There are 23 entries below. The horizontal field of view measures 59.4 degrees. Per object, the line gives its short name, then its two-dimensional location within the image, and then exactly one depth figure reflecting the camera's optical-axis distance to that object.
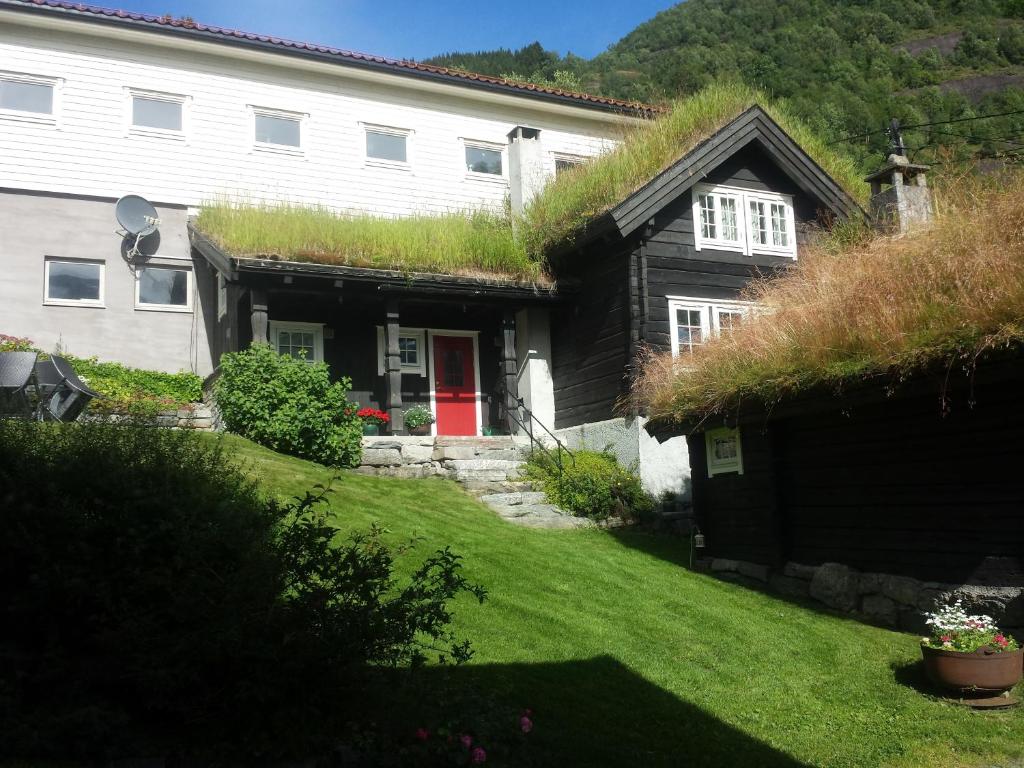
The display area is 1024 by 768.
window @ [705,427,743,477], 11.07
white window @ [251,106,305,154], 20.75
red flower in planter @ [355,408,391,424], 16.62
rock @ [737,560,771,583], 10.55
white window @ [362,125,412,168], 21.83
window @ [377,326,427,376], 18.72
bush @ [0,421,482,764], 4.43
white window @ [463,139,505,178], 22.77
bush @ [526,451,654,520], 13.85
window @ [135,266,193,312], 18.58
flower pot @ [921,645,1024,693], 6.75
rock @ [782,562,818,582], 9.97
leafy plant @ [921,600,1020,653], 6.85
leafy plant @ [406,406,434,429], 17.56
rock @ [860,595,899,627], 8.95
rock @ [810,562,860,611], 9.43
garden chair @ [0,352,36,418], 10.27
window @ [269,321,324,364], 17.89
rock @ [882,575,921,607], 8.63
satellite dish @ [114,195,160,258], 18.09
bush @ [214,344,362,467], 13.65
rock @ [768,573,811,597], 10.05
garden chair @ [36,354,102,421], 11.41
